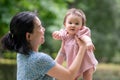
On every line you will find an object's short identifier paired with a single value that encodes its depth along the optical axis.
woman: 3.03
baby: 3.14
